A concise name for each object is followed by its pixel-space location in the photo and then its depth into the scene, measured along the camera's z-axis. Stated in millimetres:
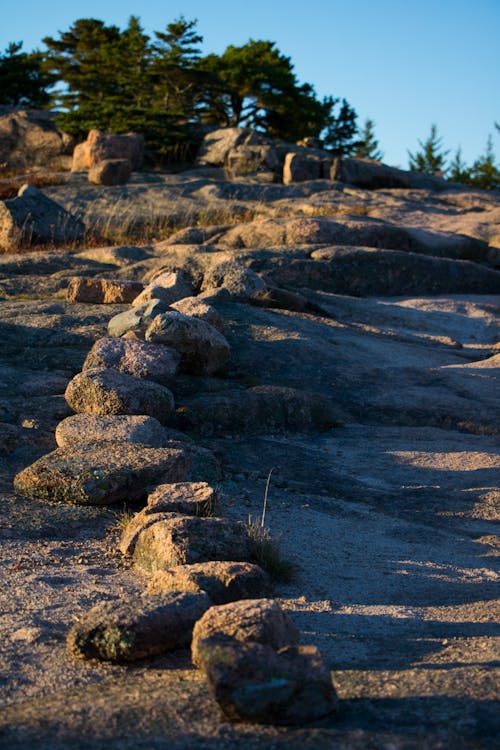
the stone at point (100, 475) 5207
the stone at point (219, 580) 3758
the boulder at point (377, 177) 27062
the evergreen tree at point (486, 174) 37844
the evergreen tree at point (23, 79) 35844
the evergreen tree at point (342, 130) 37688
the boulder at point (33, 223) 16484
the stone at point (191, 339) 7855
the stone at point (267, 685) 2678
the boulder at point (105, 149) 26438
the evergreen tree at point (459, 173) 39128
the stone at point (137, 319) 8250
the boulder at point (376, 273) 14695
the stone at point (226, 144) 27797
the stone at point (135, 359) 7305
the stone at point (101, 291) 10578
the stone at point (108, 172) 23969
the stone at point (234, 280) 11109
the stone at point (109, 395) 6578
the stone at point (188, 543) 4180
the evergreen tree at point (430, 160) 43312
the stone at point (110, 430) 5867
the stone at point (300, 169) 26156
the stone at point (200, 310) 8805
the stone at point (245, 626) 2992
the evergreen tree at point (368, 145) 46128
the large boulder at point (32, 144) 29172
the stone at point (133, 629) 3244
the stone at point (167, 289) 9856
